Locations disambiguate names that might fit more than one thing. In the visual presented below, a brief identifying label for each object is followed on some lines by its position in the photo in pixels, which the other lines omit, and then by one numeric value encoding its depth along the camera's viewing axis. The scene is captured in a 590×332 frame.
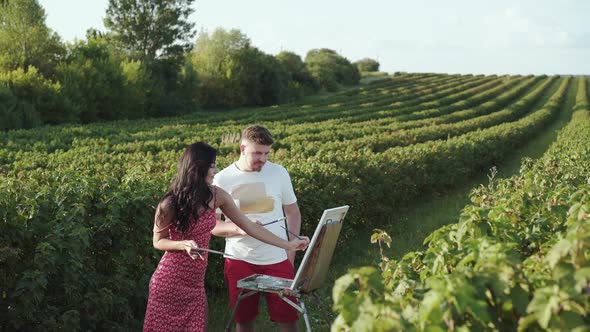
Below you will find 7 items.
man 4.86
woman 4.23
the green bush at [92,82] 41.06
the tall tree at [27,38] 41.81
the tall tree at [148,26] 58.72
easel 4.08
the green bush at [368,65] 127.51
